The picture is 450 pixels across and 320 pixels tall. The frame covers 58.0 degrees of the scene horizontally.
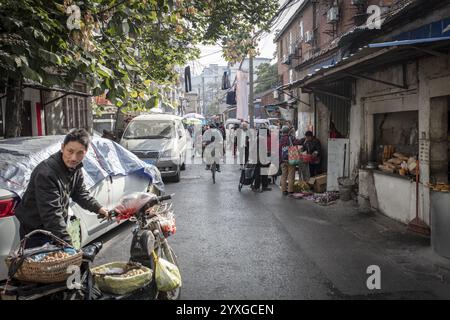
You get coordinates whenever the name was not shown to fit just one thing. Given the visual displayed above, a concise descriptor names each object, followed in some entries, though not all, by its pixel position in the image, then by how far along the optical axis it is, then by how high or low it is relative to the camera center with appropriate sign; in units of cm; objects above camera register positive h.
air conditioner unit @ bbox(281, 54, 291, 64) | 2519 +555
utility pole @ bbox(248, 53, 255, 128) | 2198 +249
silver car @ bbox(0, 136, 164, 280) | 417 -45
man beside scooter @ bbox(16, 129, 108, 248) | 316 -37
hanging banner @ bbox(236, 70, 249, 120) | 2234 +275
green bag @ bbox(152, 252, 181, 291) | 360 -118
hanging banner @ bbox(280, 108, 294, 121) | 2114 +155
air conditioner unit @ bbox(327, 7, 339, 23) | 1603 +511
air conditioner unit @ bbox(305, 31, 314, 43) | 2022 +533
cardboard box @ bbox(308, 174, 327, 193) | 1077 -111
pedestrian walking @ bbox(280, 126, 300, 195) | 1092 -71
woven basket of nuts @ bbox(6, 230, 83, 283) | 270 -80
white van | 1269 +11
